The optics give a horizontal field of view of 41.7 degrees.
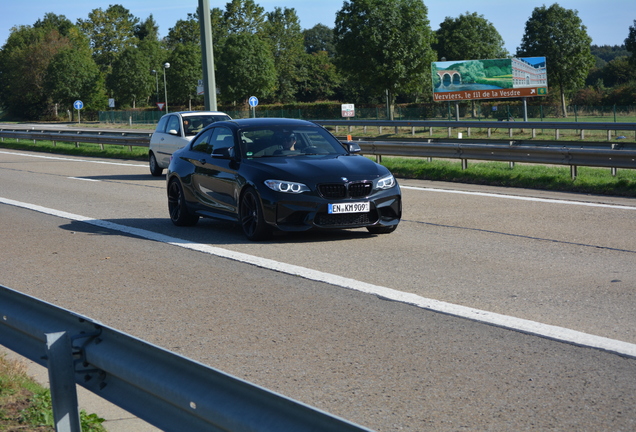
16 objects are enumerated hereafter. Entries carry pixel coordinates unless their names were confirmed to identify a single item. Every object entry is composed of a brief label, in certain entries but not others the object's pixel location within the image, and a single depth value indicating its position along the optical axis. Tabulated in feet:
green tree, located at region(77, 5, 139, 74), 510.99
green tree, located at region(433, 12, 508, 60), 324.39
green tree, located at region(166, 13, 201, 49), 467.93
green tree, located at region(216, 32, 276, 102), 299.58
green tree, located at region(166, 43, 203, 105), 330.13
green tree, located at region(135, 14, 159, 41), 567.59
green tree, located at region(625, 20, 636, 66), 272.10
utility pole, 75.61
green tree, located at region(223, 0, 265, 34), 432.66
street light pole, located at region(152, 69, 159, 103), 337.37
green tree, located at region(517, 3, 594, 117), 263.49
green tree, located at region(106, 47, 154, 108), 348.38
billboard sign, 183.11
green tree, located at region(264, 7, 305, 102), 407.03
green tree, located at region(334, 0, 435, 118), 222.28
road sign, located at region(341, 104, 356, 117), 172.43
